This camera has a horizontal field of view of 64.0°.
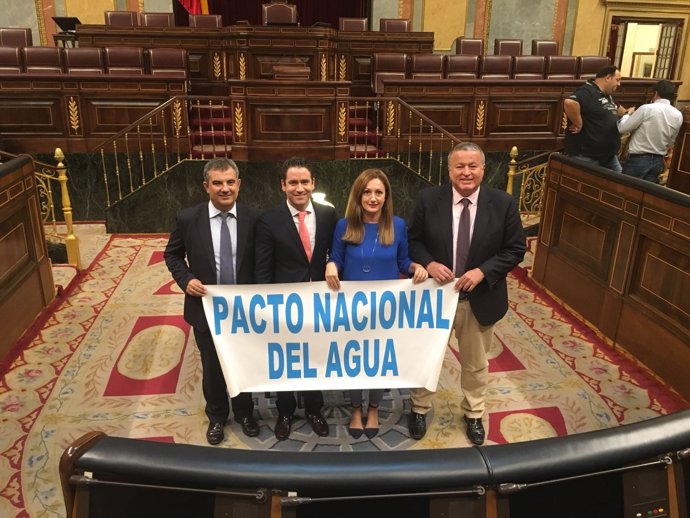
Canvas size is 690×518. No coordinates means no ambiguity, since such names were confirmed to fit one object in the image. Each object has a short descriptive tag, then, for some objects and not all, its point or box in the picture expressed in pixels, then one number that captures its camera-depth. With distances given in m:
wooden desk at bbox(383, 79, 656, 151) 7.46
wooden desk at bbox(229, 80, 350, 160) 6.61
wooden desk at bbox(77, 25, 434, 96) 8.66
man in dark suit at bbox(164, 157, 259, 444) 2.50
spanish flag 11.03
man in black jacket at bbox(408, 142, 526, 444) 2.54
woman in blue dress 2.49
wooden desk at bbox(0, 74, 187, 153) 6.92
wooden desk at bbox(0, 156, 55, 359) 3.75
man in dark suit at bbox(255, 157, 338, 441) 2.53
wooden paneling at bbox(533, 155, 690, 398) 3.32
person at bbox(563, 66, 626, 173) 4.47
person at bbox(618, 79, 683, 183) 4.43
